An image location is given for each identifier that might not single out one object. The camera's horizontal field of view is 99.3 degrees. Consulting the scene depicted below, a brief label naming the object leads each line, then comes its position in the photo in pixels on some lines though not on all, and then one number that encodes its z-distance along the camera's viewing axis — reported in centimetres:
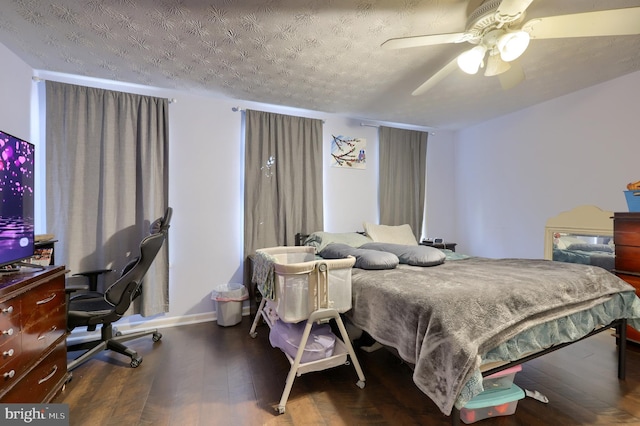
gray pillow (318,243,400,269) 206
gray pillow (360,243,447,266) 218
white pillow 328
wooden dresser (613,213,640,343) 215
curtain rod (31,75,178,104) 233
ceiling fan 131
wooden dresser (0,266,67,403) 117
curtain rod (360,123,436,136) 367
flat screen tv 142
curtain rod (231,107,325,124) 305
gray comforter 118
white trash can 276
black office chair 190
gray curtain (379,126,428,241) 373
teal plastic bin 143
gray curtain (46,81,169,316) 240
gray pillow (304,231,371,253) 294
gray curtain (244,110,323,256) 307
